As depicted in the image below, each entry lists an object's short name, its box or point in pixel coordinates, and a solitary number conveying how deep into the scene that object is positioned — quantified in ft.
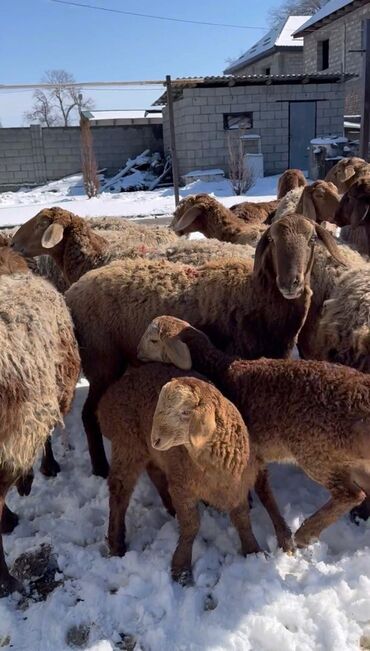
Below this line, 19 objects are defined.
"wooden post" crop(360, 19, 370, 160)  27.58
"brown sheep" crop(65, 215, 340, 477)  11.62
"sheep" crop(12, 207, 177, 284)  16.11
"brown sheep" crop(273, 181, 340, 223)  18.21
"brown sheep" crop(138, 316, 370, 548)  8.78
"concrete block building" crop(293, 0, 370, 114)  80.74
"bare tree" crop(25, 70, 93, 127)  200.95
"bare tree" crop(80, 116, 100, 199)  59.98
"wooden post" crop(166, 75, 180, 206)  37.27
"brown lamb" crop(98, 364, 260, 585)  7.98
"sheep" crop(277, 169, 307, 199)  25.49
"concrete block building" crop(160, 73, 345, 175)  61.82
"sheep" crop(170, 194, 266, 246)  18.95
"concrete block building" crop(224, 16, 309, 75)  103.32
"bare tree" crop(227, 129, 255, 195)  56.24
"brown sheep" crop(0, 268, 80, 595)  8.59
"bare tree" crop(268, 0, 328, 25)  161.48
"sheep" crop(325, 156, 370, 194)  22.29
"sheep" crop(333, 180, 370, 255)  17.58
